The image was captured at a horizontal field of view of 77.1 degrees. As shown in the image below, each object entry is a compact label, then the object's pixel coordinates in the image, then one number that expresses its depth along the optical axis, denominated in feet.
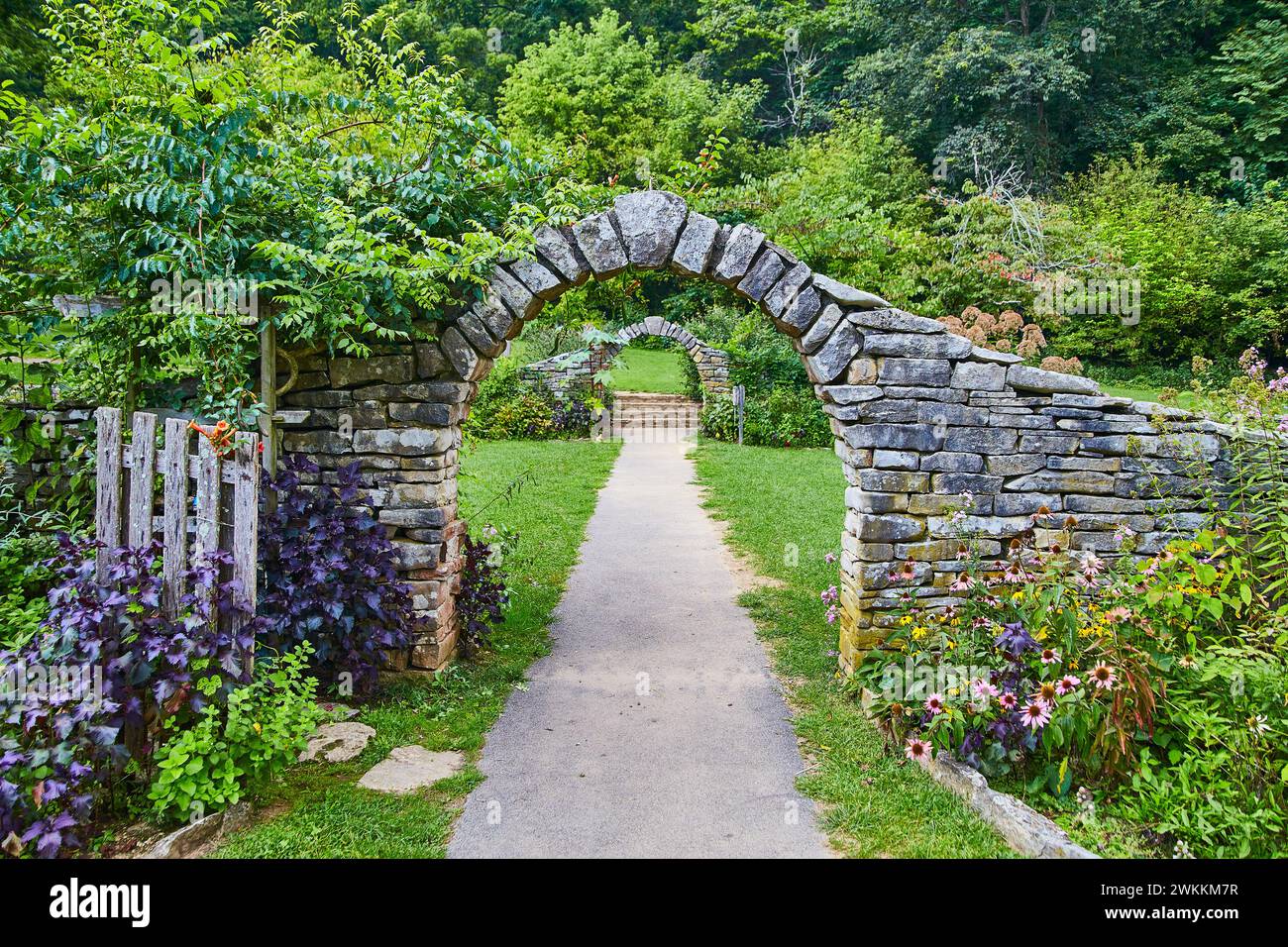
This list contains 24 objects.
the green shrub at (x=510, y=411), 57.62
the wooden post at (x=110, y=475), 13.14
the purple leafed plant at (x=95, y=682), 10.16
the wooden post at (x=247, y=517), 12.66
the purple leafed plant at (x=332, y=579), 15.15
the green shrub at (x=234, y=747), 11.34
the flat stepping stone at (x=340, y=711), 14.77
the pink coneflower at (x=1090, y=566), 14.42
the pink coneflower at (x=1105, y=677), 12.46
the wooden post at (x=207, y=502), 12.52
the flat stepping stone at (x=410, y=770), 13.79
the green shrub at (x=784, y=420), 56.39
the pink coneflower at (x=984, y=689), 13.25
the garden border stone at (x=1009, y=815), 11.25
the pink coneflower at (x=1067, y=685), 12.51
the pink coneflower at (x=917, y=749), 13.65
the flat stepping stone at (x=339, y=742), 14.56
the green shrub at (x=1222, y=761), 11.43
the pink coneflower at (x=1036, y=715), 12.73
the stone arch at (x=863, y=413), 17.03
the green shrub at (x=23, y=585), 14.12
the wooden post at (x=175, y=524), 12.69
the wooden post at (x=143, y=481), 12.92
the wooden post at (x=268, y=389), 16.39
